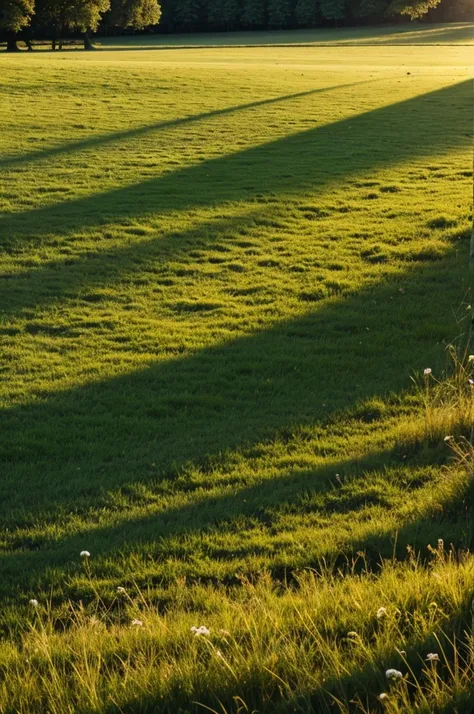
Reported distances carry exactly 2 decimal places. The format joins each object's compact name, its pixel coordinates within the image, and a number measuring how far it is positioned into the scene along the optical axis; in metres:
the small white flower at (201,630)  7.39
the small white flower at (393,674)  6.50
